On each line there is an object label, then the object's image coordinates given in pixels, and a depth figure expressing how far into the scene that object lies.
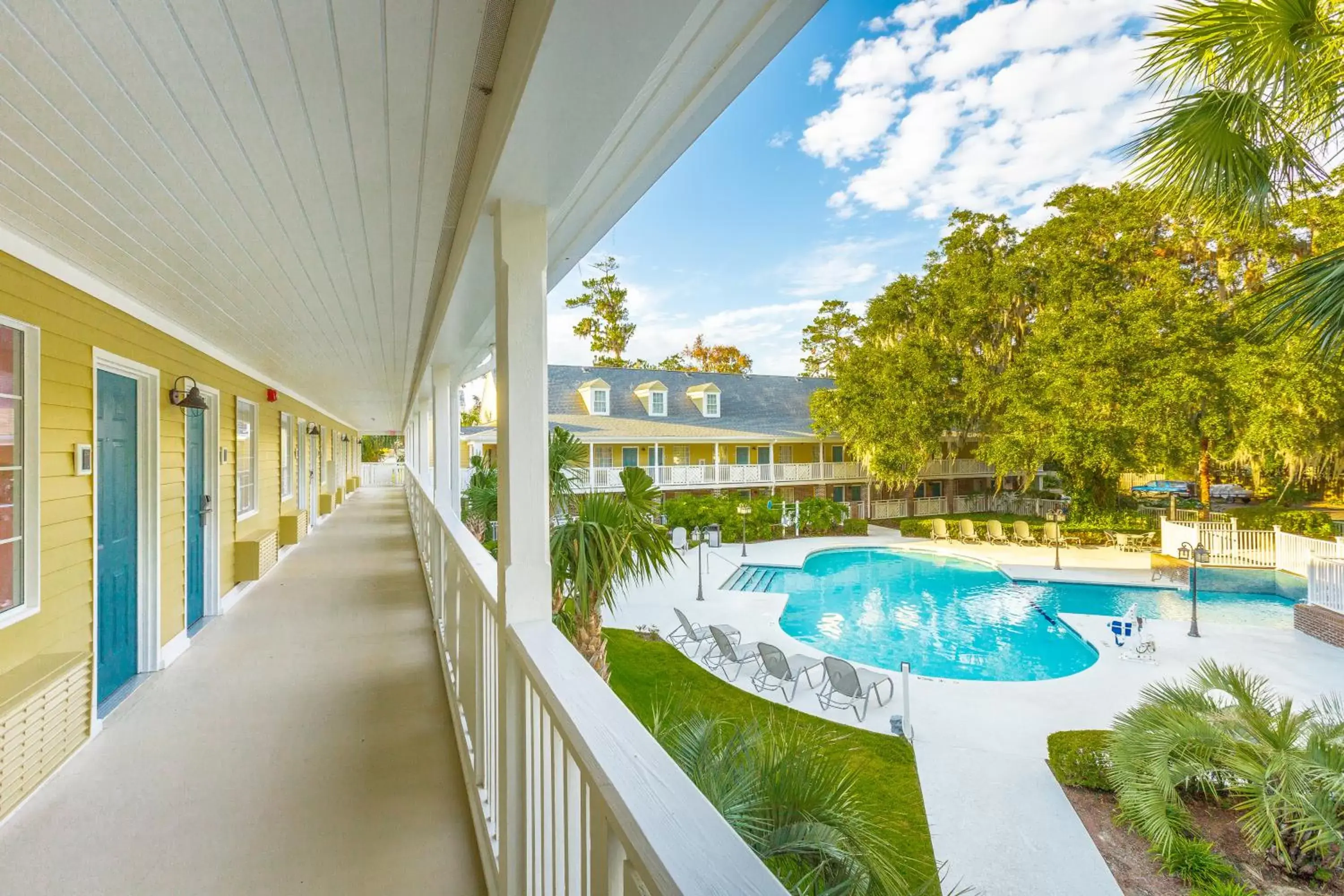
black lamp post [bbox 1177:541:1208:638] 8.55
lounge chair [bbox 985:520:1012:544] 15.52
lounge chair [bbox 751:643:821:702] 6.44
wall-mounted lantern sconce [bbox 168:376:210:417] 4.34
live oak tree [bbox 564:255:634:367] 26.00
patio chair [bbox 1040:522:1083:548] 15.25
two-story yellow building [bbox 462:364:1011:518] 18.16
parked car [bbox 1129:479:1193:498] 24.81
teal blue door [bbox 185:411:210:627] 4.90
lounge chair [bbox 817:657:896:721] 6.07
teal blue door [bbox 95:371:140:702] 3.54
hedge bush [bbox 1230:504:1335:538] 12.62
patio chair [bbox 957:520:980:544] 15.86
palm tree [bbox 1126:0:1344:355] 2.90
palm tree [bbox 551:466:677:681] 3.96
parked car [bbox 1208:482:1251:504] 24.32
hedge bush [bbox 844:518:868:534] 17.22
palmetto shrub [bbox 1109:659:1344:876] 3.54
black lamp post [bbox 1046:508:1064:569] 13.62
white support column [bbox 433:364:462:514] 5.10
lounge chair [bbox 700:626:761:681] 6.96
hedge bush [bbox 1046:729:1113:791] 4.67
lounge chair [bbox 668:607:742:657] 7.55
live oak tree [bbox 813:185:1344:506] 12.47
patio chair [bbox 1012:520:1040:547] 15.56
